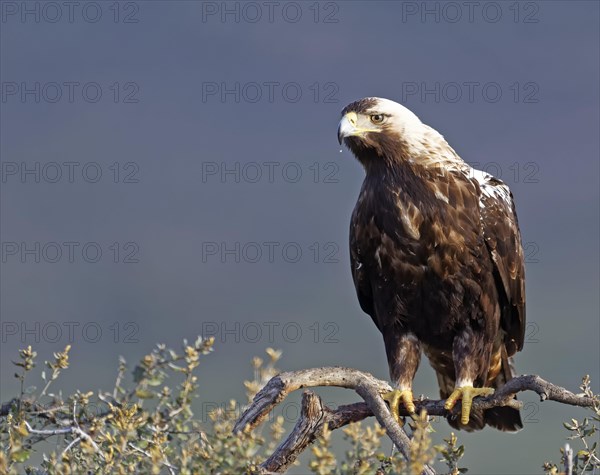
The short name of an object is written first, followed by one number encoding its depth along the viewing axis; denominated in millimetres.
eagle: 16109
